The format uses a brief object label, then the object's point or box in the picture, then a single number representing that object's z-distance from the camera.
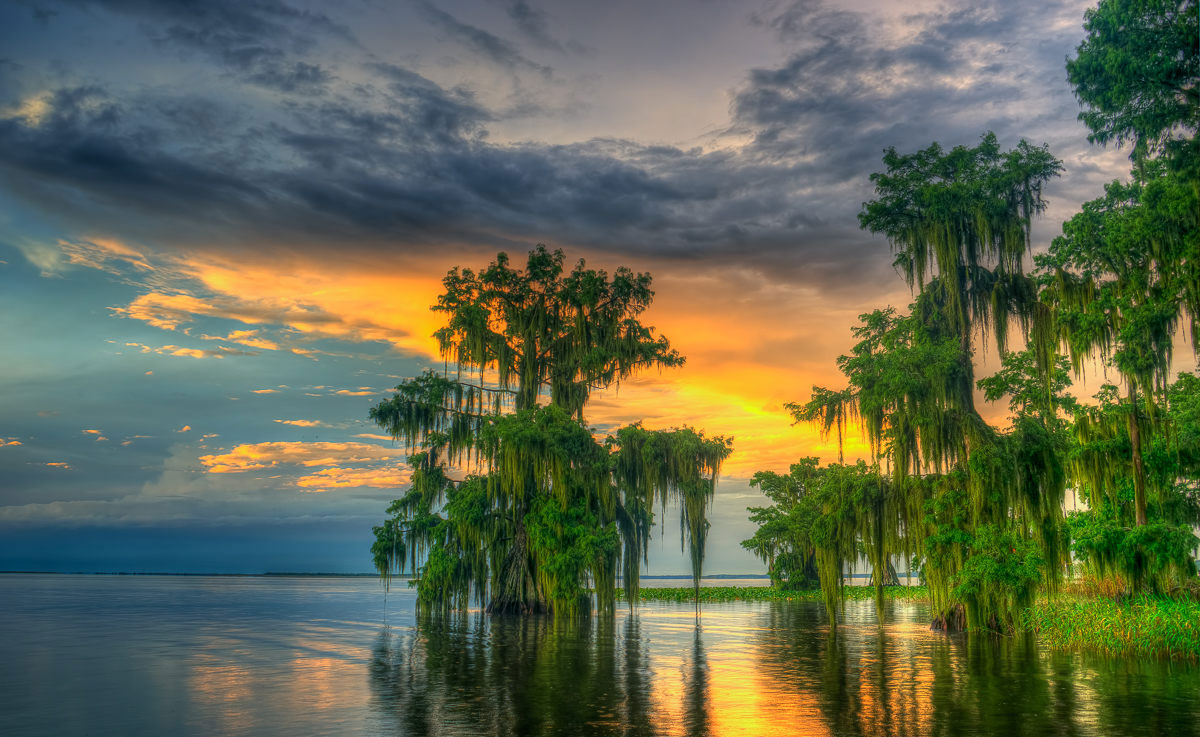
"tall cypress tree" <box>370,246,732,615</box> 37.88
